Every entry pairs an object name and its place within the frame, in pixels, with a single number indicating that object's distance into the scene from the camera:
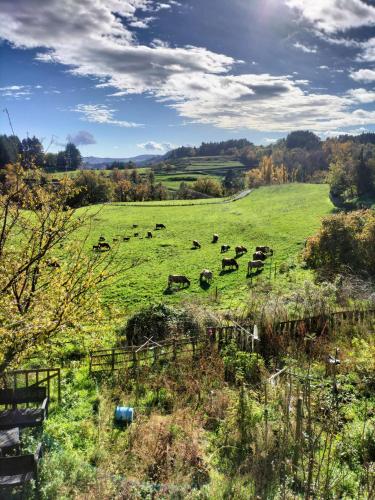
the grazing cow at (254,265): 31.50
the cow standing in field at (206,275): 29.55
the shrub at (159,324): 17.28
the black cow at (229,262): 32.56
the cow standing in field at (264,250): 36.65
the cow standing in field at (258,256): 34.03
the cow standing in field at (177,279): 28.38
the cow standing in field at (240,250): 37.03
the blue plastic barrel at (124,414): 11.16
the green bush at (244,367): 13.38
